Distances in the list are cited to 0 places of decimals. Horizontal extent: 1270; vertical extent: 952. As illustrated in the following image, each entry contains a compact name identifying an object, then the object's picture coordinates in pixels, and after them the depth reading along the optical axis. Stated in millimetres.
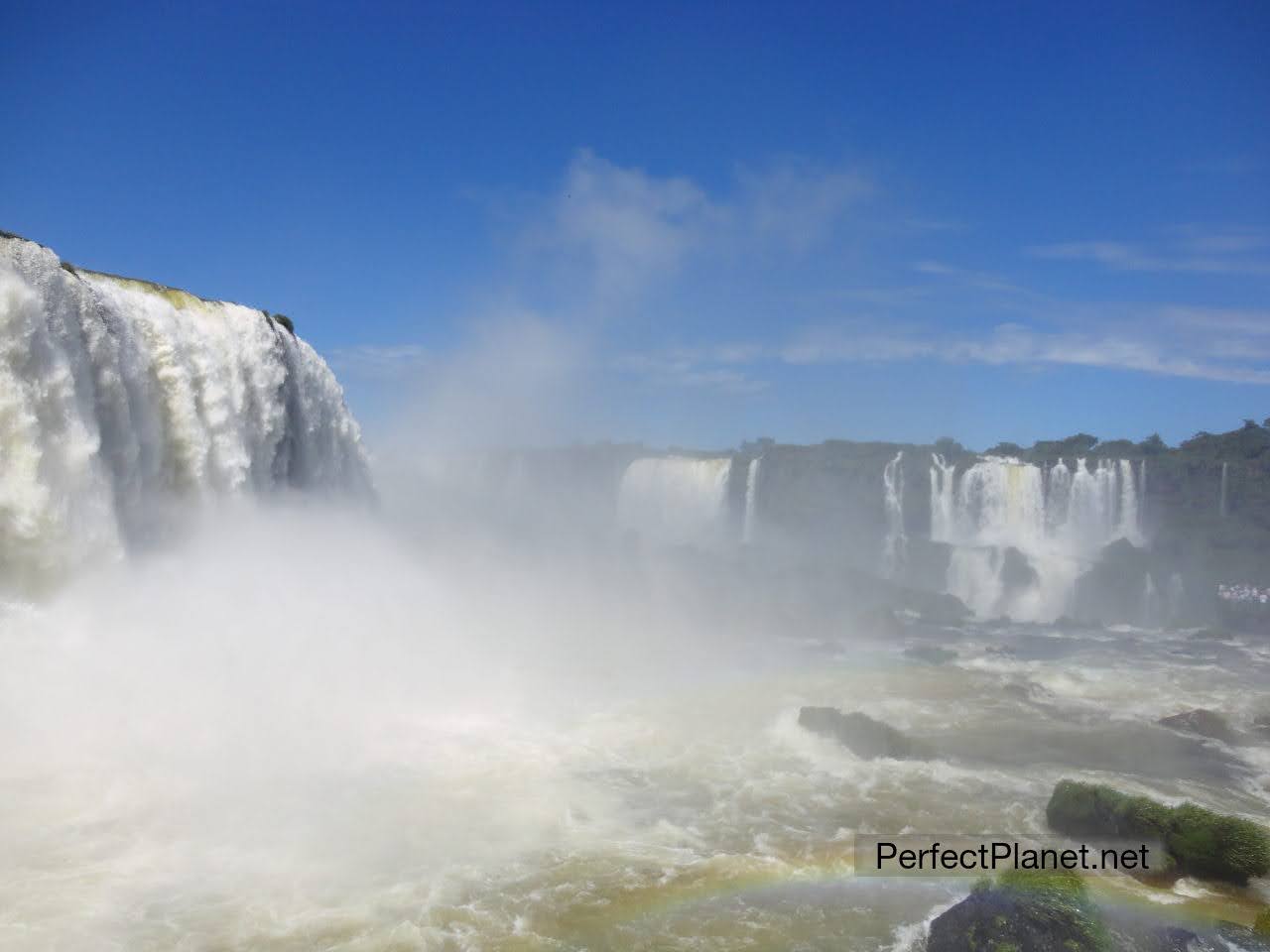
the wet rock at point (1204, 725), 14523
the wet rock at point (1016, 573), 31578
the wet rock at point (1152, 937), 6902
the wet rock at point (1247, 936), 7004
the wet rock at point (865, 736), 12820
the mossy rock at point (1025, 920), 6727
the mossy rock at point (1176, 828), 8797
